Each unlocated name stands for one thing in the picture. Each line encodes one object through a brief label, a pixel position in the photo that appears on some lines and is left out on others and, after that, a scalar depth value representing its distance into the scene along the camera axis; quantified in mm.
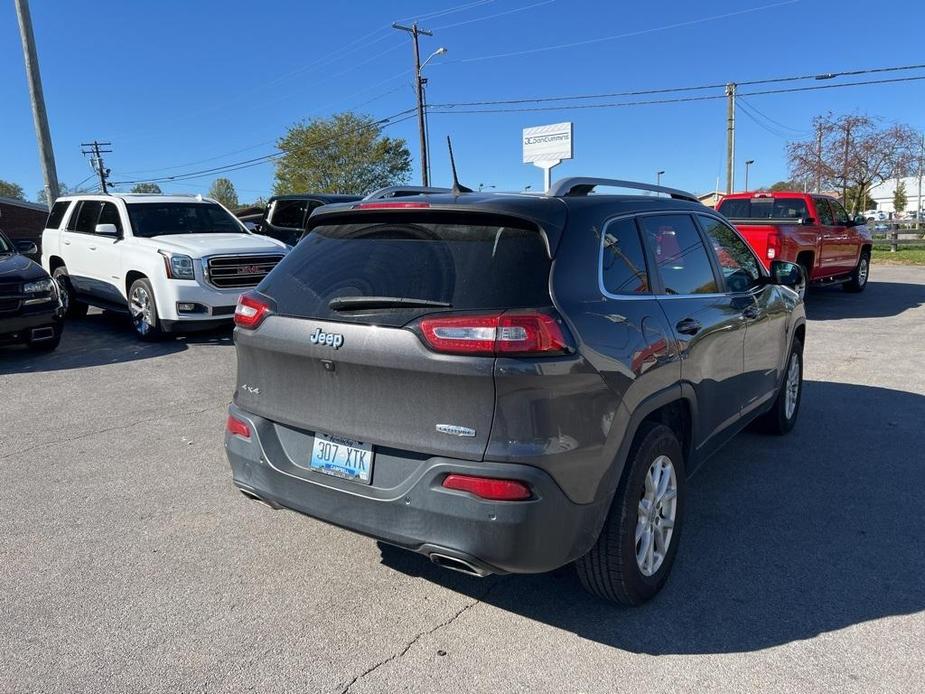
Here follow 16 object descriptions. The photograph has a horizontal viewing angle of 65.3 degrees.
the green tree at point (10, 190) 84106
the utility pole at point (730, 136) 28906
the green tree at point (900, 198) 59344
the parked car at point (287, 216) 13229
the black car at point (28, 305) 8102
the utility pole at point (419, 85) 33625
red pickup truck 11203
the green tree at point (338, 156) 48719
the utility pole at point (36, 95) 15320
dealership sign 21578
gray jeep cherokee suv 2564
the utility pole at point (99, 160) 74062
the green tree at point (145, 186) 67550
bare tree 33219
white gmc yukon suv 8906
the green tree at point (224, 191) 90044
